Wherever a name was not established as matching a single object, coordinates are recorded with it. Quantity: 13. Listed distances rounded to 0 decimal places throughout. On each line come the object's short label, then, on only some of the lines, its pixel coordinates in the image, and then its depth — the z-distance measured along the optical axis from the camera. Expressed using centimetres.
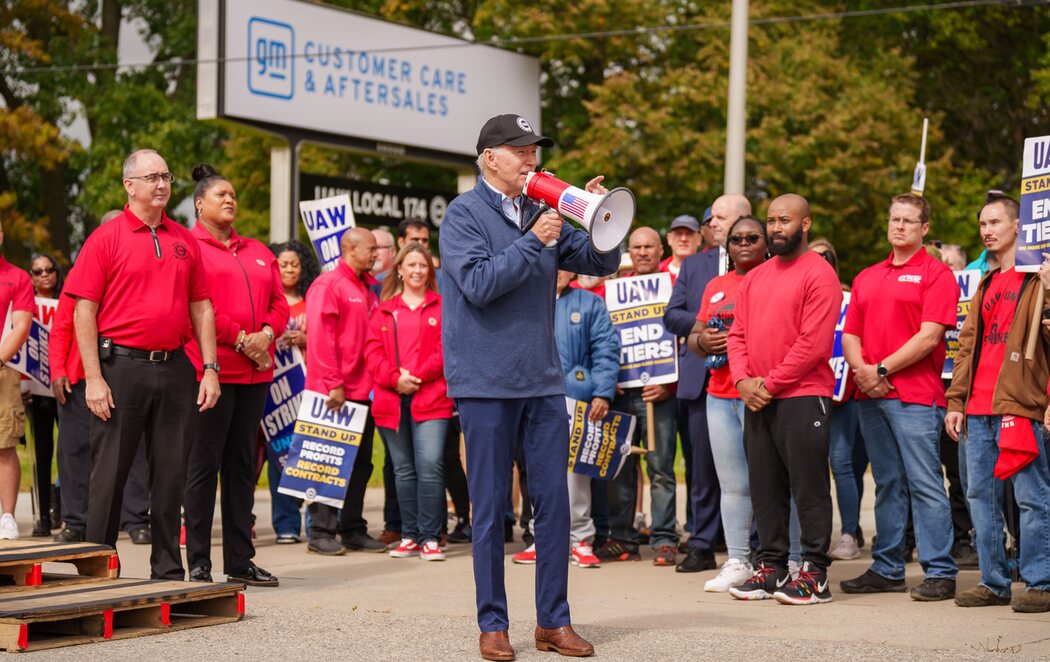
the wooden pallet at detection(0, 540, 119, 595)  710
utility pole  1675
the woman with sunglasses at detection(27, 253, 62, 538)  1123
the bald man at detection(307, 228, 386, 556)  1038
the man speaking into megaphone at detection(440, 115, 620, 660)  618
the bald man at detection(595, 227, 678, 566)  1002
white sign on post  1925
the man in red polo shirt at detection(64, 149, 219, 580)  730
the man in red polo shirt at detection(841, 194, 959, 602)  812
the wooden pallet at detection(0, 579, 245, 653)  604
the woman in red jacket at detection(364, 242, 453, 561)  1007
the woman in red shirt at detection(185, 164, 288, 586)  816
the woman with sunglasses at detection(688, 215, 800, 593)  860
